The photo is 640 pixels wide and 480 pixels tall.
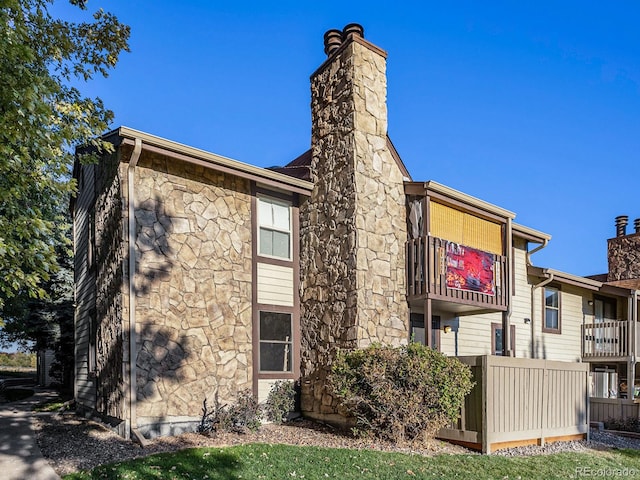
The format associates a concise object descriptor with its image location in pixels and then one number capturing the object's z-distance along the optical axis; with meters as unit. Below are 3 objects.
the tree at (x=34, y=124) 6.08
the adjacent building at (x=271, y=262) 9.41
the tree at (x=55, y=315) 16.44
